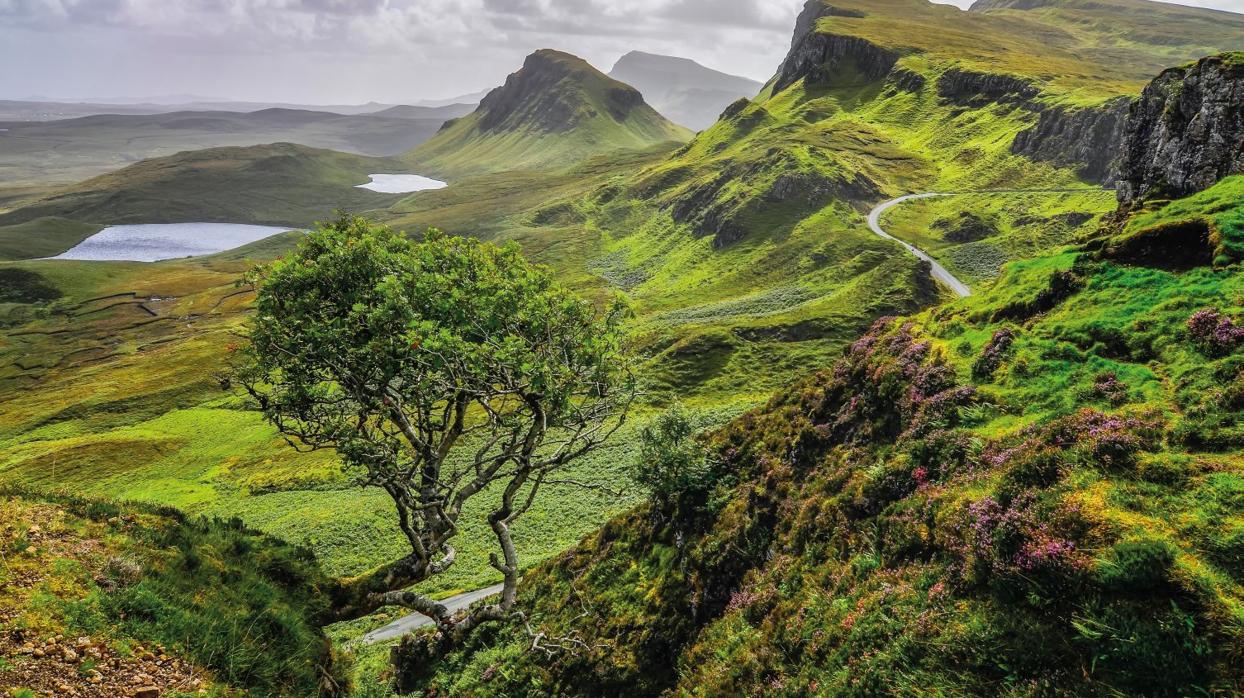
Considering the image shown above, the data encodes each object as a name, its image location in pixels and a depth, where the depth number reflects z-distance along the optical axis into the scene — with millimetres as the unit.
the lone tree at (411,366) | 16250
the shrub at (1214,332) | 13734
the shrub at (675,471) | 27016
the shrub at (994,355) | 18266
